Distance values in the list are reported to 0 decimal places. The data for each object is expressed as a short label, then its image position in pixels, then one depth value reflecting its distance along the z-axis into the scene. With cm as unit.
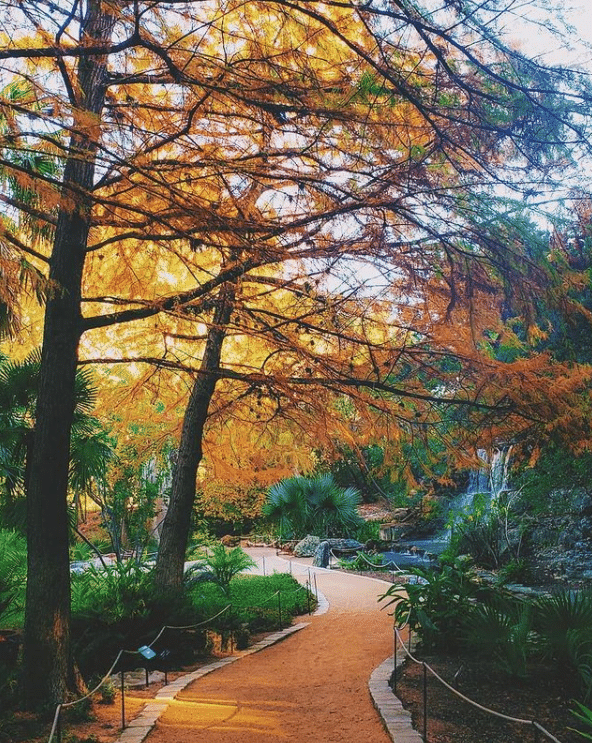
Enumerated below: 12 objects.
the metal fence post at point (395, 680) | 596
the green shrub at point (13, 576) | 788
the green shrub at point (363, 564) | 1801
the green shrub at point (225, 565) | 1223
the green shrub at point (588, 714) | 366
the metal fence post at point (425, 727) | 445
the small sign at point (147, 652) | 567
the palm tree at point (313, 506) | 2469
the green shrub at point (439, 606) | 713
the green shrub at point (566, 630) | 558
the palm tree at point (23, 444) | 721
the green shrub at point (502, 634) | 573
